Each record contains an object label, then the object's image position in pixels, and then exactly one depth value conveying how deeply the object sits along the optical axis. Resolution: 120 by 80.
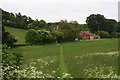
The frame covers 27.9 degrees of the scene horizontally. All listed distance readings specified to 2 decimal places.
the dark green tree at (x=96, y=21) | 130.62
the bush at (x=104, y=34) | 123.85
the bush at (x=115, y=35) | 120.03
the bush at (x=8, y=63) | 10.77
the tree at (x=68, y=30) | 92.49
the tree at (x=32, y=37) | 77.25
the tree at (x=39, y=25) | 114.25
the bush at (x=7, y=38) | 59.56
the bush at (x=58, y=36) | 86.70
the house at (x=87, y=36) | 116.38
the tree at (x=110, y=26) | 136.75
